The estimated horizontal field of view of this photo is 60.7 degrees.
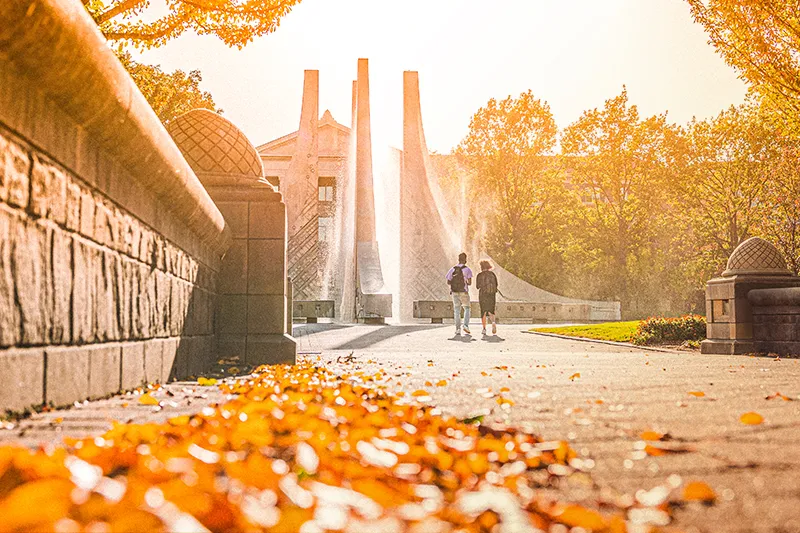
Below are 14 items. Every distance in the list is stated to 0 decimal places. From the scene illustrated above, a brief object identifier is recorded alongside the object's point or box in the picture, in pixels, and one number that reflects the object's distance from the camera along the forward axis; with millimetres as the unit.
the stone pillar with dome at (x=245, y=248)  6273
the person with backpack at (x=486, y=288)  15133
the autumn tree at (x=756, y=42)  13273
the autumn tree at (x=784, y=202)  23469
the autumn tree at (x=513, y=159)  38906
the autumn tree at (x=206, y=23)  12336
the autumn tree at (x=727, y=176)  31078
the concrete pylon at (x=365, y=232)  23672
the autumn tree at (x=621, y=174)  36062
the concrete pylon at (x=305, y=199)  32406
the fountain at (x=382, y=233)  29500
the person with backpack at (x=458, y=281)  14664
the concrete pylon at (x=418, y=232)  30297
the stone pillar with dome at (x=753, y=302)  9734
